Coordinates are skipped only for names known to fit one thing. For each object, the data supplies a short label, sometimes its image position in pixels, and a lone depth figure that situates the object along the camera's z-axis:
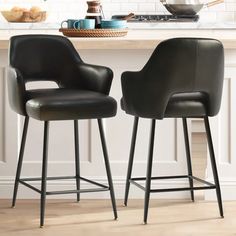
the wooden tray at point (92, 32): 5.39
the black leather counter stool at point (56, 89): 4.70
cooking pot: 7.87
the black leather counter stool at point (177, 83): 4.73
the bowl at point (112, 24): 5.46
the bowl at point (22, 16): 7.71
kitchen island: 5.42
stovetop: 7.85
